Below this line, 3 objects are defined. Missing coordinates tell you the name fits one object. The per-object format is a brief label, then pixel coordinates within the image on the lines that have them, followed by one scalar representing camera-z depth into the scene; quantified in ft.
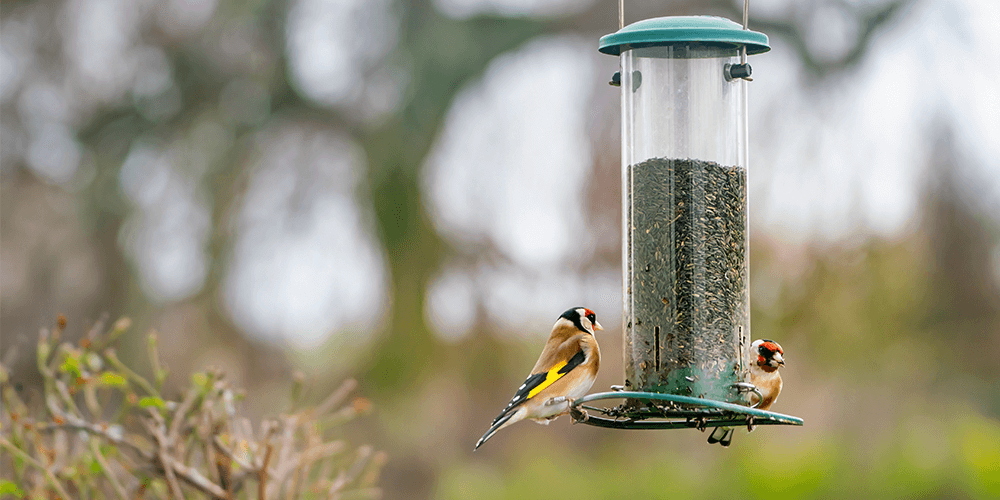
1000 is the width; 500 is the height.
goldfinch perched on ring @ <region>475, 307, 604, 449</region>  19.52
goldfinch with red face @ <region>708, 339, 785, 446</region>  19.24
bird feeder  19.01
